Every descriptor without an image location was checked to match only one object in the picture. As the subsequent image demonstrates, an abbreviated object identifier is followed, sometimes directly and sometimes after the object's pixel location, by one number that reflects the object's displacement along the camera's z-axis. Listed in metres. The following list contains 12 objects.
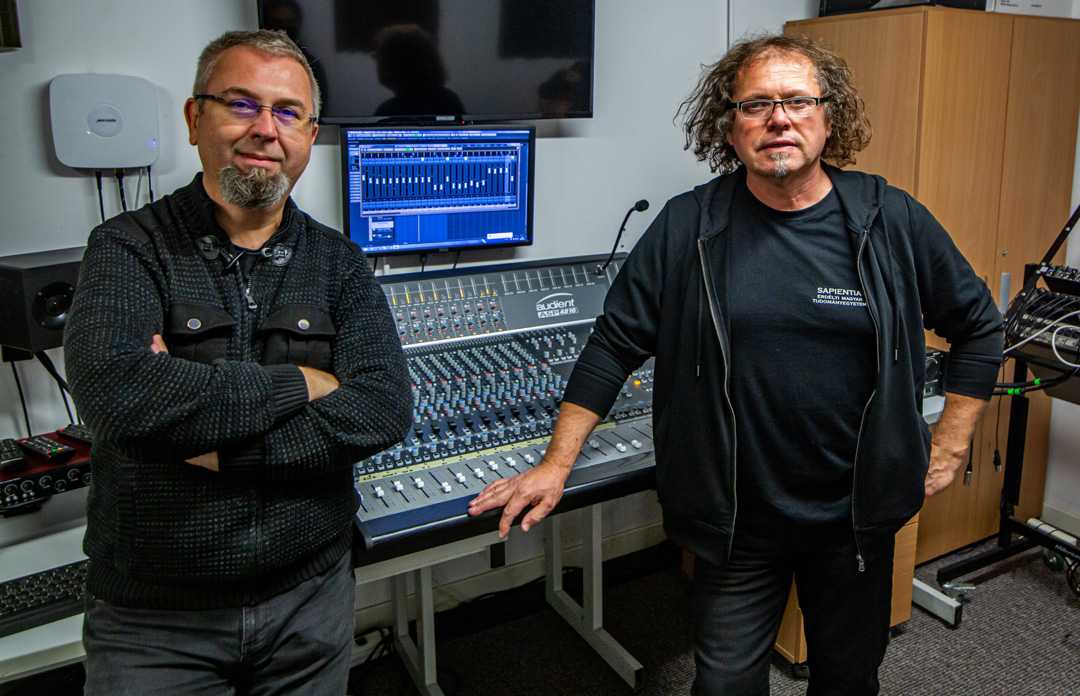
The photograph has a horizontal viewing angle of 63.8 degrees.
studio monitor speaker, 1.69
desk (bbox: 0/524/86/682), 1.50
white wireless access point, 1.94
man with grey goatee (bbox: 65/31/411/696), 1.31
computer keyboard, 1.57
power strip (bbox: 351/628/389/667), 2.64
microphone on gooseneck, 2.43
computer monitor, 2.30
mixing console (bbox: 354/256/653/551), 1.72
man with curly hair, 1.69
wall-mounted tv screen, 2.17
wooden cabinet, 2.72
